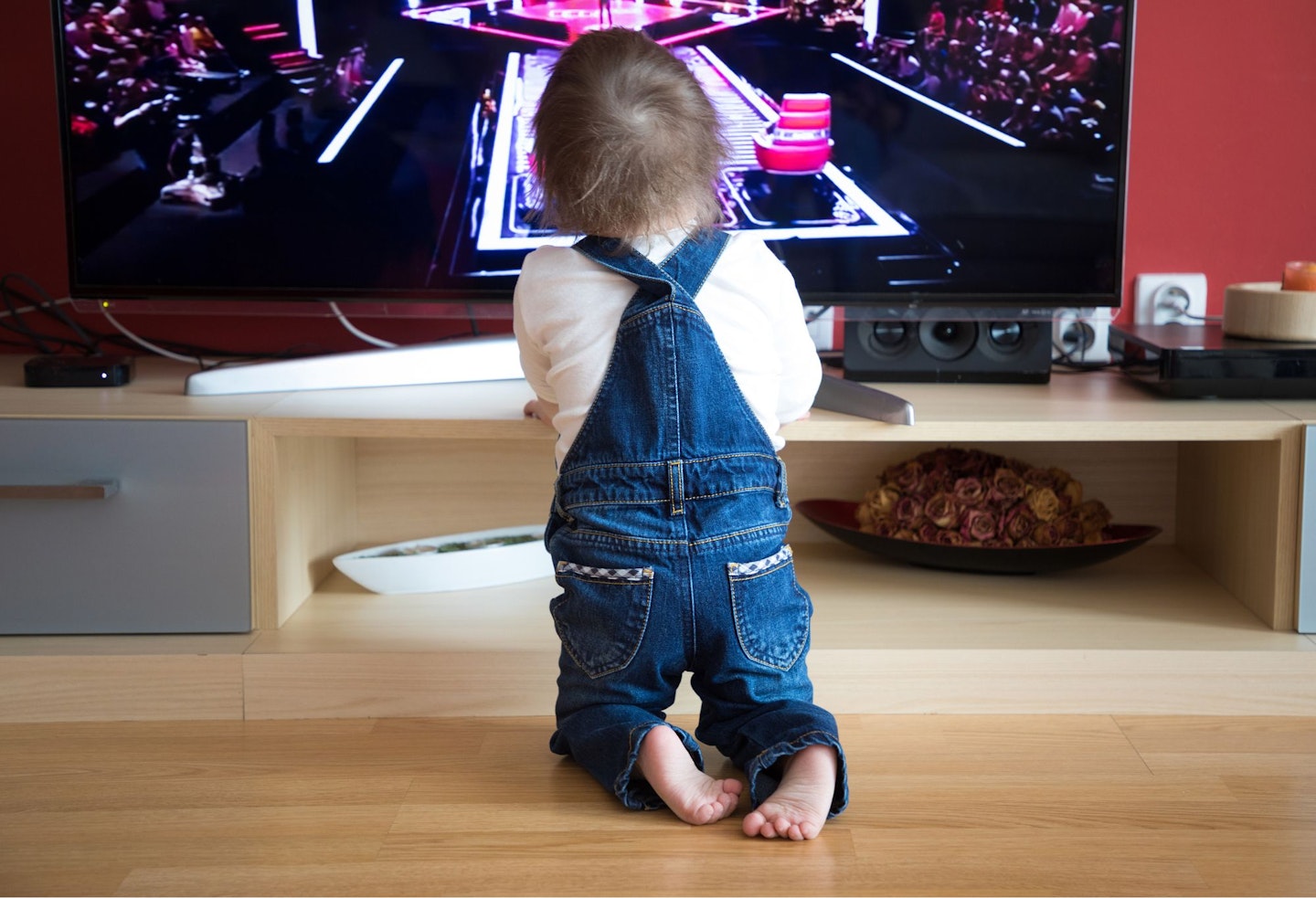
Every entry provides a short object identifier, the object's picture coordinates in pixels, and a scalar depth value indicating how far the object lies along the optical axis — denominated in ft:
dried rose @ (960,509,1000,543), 5.96
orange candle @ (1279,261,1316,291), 5.81
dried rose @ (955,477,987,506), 6.00
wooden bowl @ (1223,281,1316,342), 5.68
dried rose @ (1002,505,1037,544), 5.96
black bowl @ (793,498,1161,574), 5.91
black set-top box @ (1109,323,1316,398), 5.51
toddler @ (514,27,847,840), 4.22
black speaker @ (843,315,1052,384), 6.05
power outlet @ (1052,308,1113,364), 6.68
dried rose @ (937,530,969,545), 6.01
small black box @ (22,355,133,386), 5.82
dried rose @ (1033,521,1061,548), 5.95
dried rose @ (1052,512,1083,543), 5.98
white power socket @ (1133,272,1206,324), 6.68
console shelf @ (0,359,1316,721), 5.24
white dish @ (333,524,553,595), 5.96
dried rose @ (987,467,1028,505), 6.00
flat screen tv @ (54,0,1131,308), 5.67
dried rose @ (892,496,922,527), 6.07
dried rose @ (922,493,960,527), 5.99
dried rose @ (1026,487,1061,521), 5.94
